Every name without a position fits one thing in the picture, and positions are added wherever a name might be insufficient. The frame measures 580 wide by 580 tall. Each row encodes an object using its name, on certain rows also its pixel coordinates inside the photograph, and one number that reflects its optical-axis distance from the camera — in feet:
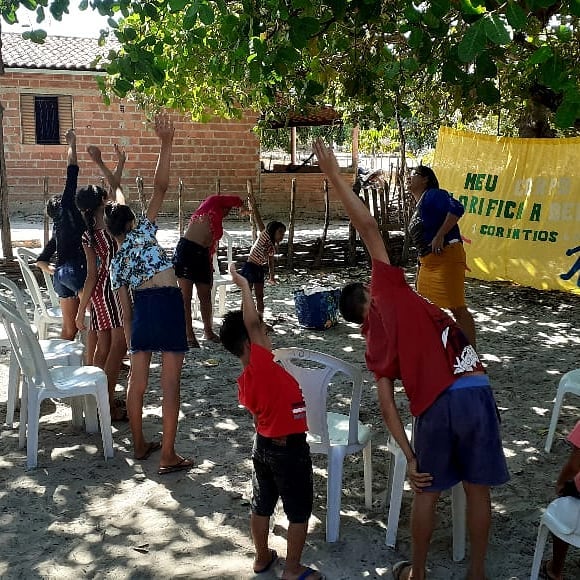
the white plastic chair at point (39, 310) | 19.34
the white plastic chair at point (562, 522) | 8.60
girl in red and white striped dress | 14.85
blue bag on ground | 24.22
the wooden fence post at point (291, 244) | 34.42
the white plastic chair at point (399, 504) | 10.50
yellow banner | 29.91
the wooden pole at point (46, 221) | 31.50
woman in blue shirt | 17.42
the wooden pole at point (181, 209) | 35.78
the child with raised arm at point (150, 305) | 12.78
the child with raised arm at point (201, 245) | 21.49
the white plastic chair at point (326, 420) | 11.10
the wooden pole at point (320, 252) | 35.83
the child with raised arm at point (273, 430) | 9.34
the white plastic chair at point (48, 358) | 15.43
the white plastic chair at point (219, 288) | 25.99
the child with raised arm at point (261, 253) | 22.77
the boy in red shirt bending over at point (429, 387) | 8.46
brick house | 52.26
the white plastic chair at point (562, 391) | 13.66
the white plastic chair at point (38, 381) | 13.34
